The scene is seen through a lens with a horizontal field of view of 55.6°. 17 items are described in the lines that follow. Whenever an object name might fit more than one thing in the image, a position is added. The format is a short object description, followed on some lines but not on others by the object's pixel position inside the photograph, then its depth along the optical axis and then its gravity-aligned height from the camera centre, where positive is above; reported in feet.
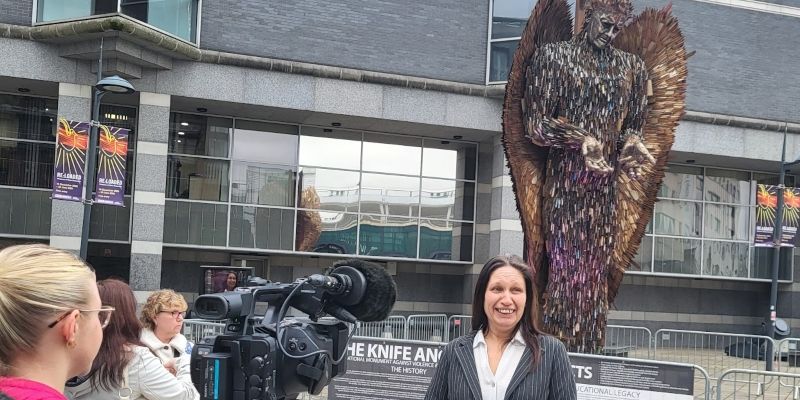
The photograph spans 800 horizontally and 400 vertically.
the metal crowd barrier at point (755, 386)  27.32 -5.47
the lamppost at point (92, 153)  41.24 +2.93
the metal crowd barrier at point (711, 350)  55.62 -8.72
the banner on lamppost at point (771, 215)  61.36 +1.99
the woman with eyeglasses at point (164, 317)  14.29 -2.07
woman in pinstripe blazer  10.09 -1.75
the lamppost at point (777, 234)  60.44 +0.38
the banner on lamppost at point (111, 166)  47.24 +2.48
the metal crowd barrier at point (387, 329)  54.08 -7.94
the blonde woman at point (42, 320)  5.28 -0.84
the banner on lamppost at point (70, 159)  46.60 +2.76
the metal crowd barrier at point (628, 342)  55.52 -8.85
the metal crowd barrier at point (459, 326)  63.82 -8.74
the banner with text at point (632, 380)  23.84 -4.71
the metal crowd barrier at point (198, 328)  36.09 -5.84
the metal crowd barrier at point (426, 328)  56.31 -8.13
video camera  10.04 -1.70
